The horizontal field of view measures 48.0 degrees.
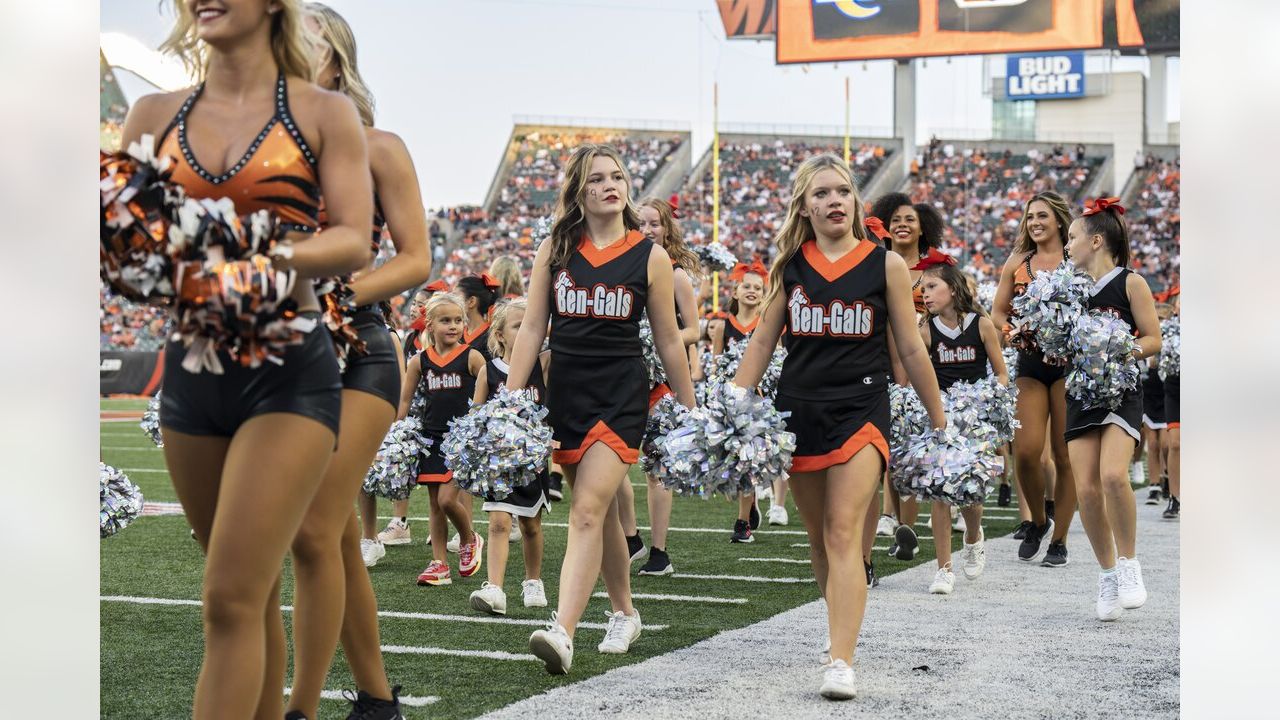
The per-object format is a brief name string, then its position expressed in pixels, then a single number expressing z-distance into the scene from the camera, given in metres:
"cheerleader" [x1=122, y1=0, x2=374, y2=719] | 2.58
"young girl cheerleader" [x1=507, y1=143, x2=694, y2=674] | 4.92
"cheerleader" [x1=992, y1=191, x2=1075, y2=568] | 7.15
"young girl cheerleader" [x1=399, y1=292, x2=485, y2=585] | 7.29
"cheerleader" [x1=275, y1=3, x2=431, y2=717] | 3.18
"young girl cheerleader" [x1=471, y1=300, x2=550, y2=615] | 5.92
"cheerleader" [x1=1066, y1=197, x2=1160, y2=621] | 5.70
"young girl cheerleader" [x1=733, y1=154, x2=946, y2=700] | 4.54
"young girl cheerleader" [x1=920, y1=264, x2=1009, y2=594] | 7.52
